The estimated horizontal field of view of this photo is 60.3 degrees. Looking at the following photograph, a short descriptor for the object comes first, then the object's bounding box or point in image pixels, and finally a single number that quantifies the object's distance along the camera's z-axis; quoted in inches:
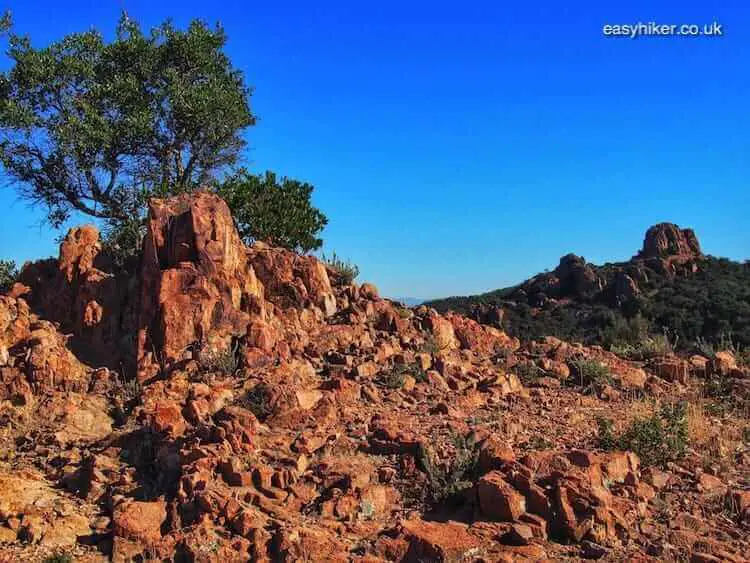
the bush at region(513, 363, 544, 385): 380.5
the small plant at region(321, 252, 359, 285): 483.5
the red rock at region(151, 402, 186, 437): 288.4
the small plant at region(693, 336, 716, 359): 450.7
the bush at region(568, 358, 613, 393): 376.2
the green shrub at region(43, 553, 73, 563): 214.7
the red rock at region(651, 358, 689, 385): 398.6
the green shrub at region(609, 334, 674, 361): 454.3
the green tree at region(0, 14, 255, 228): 557.0
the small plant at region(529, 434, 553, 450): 272.2
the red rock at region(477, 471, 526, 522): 220.2
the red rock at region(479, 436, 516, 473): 246.8
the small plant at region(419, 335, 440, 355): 397.7
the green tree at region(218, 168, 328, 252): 522.0
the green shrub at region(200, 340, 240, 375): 341.7
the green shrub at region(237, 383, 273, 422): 295.6
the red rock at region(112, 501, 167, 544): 225.6
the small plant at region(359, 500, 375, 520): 231.8
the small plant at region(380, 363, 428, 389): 344.5
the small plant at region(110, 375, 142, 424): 319.4
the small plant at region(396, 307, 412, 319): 445.7
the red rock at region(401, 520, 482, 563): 201.9
